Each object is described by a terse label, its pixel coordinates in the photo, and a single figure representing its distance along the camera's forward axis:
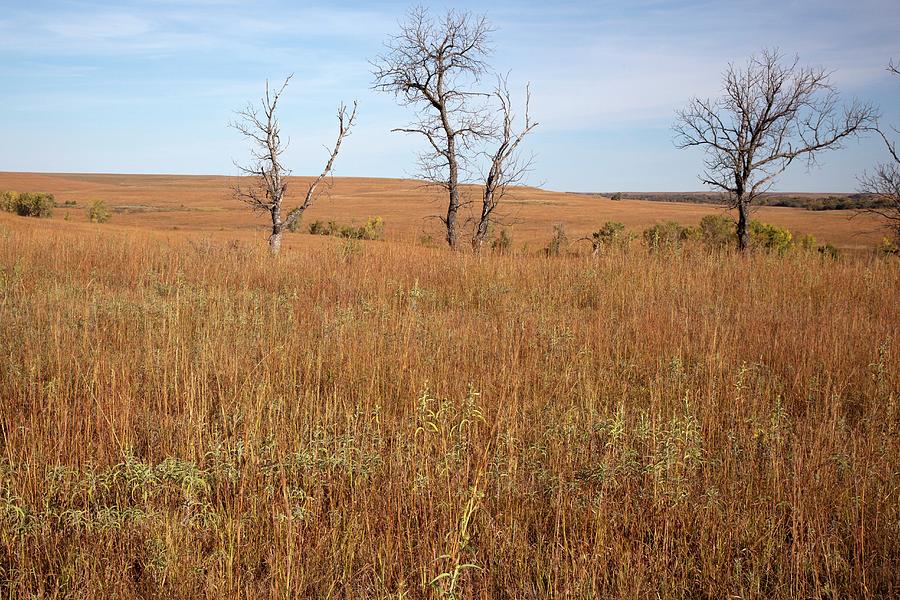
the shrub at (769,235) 36.88
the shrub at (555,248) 15.02
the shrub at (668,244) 12.29
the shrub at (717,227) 36.71
